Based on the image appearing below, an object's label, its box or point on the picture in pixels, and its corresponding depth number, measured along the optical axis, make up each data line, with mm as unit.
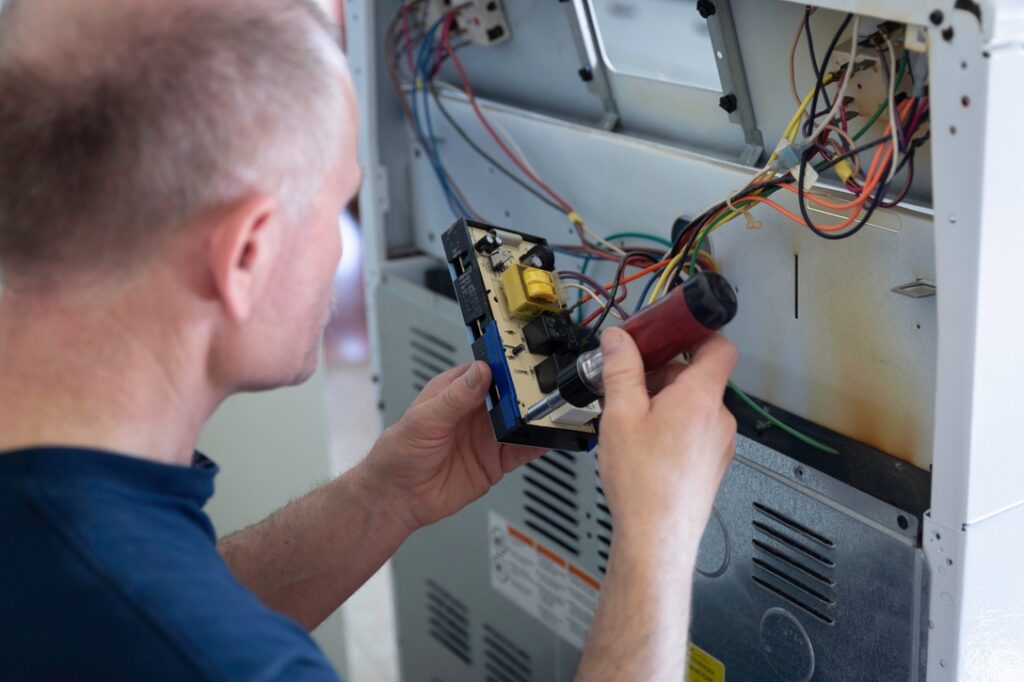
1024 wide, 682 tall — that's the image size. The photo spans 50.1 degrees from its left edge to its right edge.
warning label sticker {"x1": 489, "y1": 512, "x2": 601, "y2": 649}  1697
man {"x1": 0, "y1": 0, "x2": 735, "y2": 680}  867
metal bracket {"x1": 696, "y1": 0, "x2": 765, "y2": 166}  1295
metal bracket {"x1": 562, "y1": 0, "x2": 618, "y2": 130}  1545
